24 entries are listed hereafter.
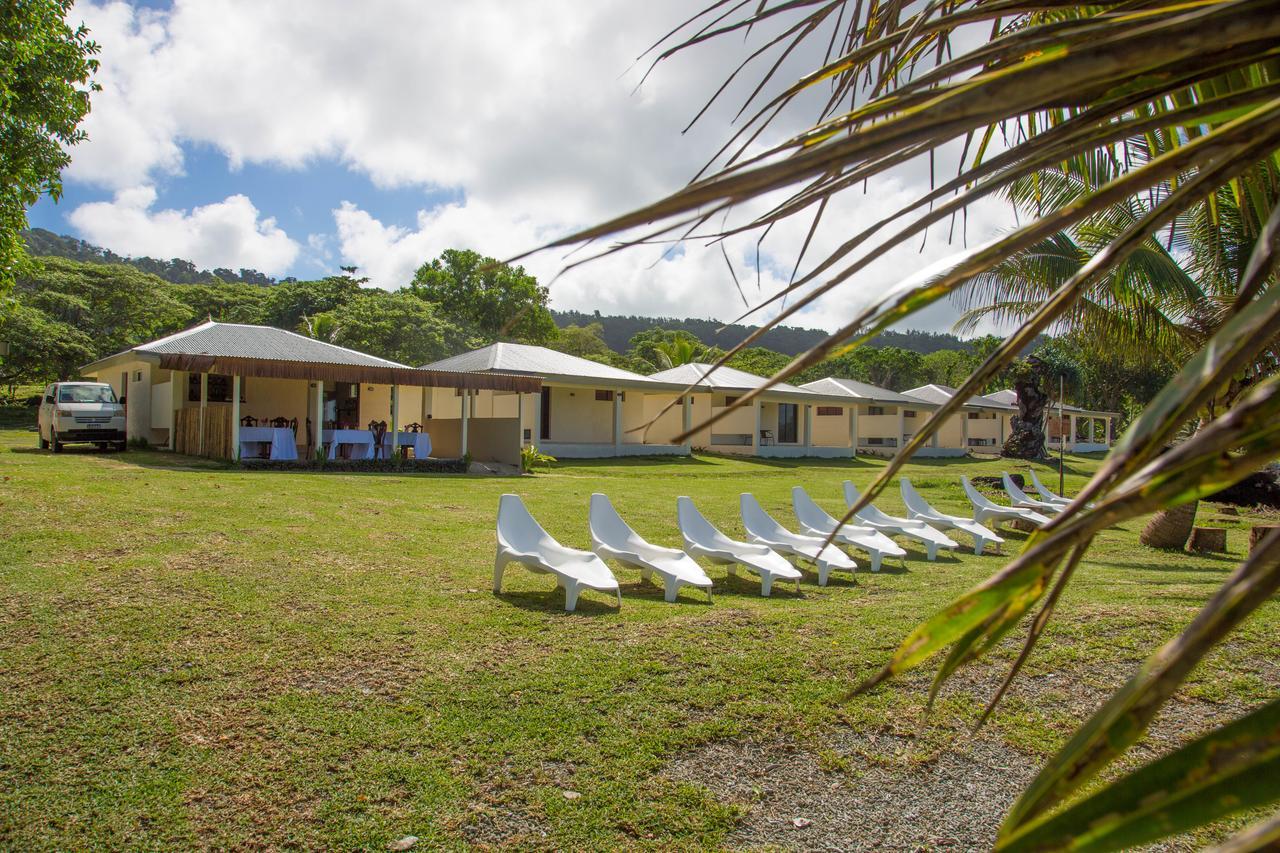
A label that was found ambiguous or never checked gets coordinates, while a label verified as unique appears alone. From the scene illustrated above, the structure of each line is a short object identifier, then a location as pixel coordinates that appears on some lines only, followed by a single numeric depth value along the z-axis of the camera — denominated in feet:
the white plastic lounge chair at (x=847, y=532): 34.45
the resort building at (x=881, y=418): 117.80
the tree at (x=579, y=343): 212.02
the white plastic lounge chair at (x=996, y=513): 43.01
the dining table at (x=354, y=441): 61.77
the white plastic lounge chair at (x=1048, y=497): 52.51
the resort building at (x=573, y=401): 85.30
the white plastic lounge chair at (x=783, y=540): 31.22
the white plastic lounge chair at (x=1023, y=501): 49.52
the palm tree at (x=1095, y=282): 1.63
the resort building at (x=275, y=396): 57.93
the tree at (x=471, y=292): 178.29
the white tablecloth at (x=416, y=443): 65.26
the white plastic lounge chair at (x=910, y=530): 39.09
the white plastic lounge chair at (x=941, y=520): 41.37
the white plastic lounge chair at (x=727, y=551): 28.96
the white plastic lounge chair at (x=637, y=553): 26.55
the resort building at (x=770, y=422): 102.99
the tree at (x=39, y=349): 96.48
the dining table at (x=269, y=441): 58.80
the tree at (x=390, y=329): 121.39
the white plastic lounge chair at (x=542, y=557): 24.49
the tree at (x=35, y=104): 29.30
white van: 59.77
